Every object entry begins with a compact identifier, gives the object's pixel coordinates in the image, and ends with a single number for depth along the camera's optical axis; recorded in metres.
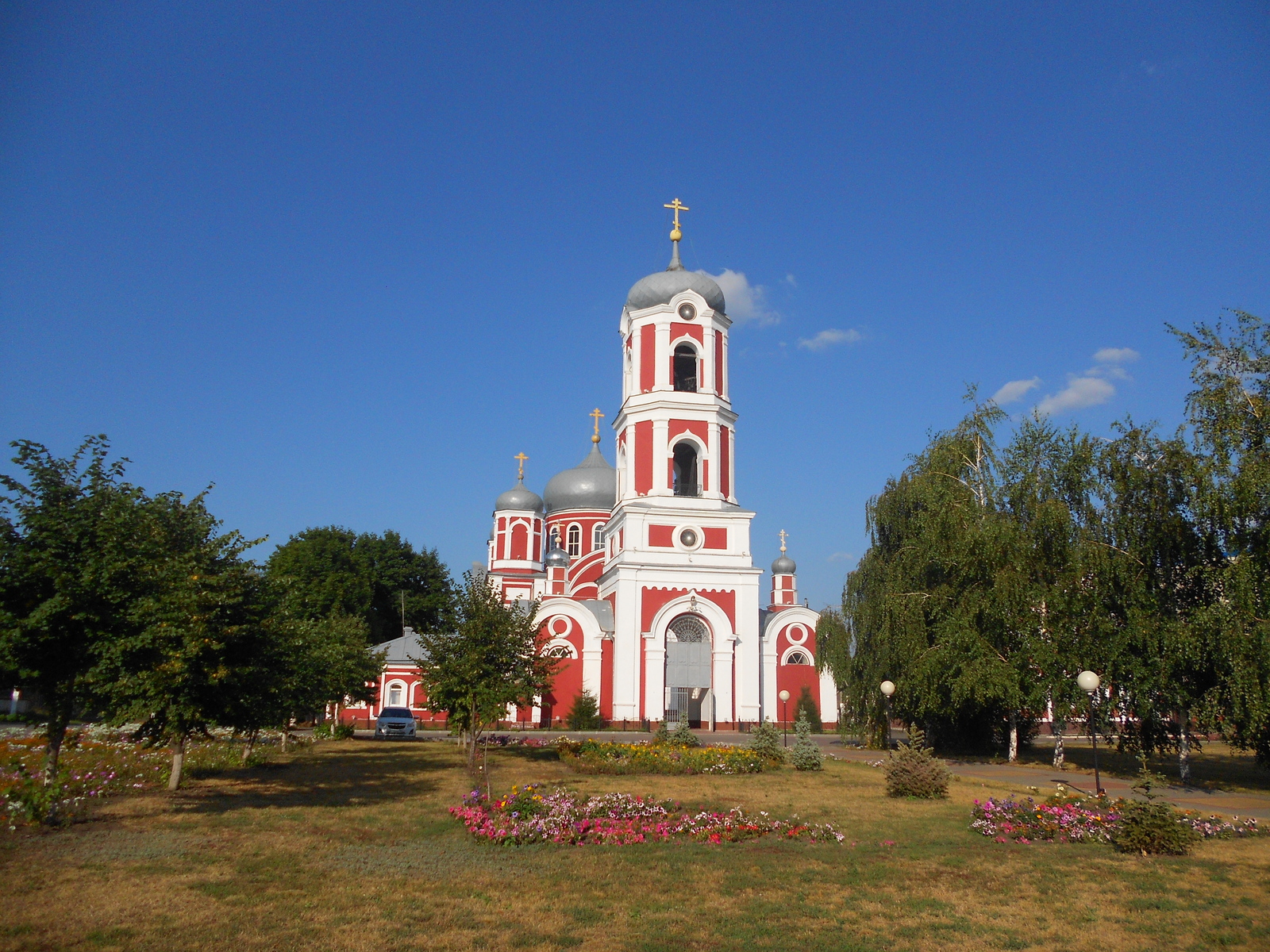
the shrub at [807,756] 22.55
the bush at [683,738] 25.86
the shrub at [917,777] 17.09
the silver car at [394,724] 35.03
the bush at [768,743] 23.45
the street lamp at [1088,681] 15.41
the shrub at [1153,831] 11.55
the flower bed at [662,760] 21.77
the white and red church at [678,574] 38.22
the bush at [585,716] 36.94
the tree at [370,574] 54.30
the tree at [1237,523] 17.02
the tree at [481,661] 19.78
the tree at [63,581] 12.20
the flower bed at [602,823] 12.38
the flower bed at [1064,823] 12.56
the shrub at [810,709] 40.28
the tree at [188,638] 12.60
